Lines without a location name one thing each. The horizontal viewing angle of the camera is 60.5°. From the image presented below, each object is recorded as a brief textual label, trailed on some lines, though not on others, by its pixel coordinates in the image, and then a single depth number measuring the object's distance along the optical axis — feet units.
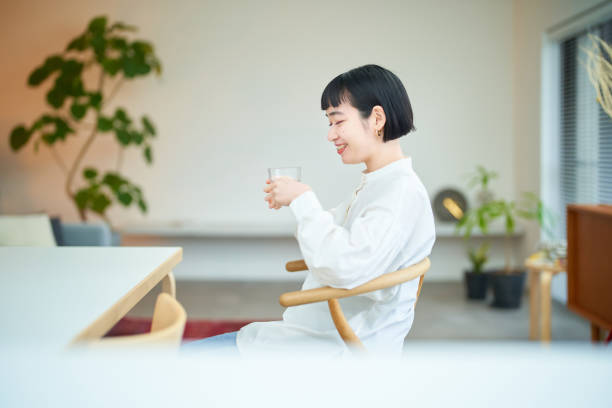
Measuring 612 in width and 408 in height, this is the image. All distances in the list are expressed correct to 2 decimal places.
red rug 6.00
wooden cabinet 7.11
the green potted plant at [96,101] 12.86
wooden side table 8.62
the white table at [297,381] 1.83
